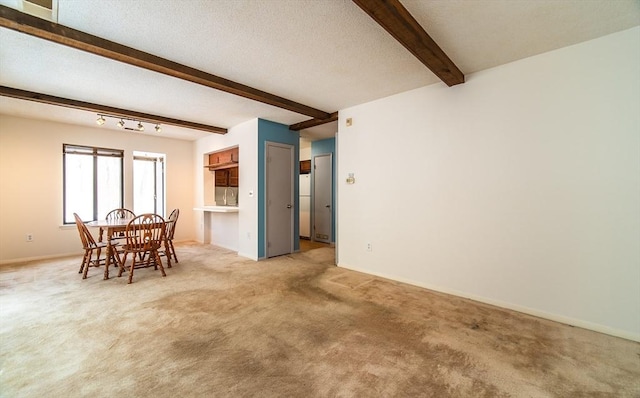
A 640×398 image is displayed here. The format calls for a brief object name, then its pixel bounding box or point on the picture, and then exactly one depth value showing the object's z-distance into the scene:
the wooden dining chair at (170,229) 4.35
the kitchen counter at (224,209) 5.38
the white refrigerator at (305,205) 6.95
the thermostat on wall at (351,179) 4.28
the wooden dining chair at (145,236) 3.79
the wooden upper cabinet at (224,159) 5.84
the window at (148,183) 6.36
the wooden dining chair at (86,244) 3.80
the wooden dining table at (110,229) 3.80
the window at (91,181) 5.40
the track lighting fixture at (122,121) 4.41
